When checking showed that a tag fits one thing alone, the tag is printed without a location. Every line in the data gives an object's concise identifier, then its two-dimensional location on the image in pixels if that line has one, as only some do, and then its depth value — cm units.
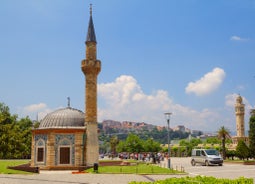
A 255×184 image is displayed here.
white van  3070
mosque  3147
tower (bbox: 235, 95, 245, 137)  7856
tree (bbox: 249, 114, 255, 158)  4108
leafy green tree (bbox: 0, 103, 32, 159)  5069
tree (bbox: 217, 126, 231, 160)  4625
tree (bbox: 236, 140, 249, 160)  3756
